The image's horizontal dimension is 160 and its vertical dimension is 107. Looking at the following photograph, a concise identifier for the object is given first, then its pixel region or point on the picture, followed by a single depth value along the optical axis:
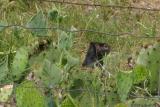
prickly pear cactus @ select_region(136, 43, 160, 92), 3.85
